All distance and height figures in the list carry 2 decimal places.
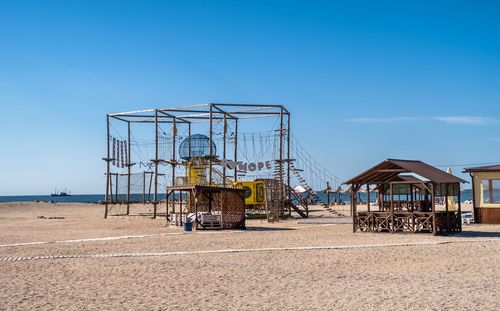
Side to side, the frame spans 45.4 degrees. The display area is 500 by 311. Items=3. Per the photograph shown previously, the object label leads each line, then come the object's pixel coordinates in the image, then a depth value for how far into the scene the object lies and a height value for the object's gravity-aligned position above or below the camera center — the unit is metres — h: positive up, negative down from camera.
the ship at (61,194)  190.82 +2.32
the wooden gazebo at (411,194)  22.69 +0.29
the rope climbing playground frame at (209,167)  34.91 +2.05
